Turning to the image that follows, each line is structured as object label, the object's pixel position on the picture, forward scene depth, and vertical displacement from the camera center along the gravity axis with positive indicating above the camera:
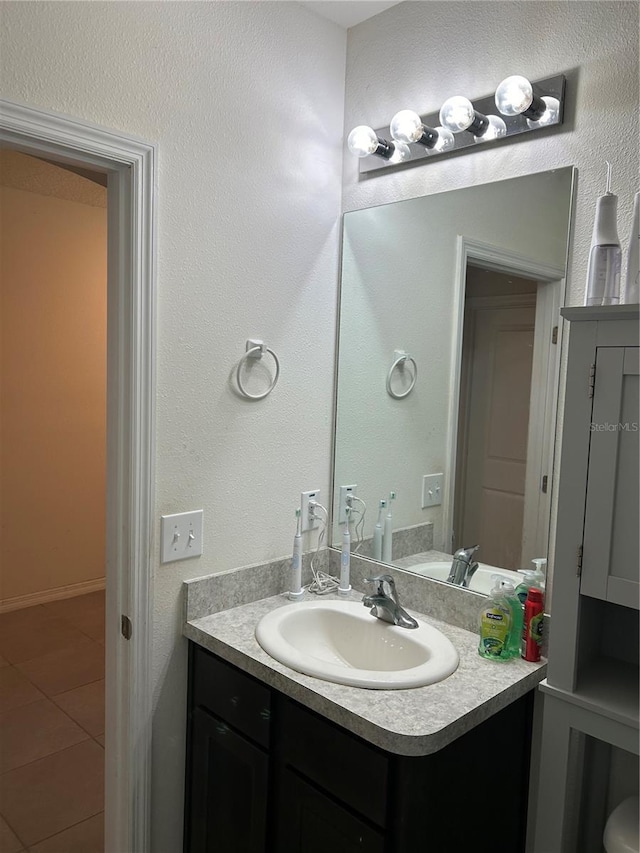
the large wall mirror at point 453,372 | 1.63 +0.01
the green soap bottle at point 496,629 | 1.55 -0.58
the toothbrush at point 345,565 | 1.95 -0.56
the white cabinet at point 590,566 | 1.24 -0.36
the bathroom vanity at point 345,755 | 1.30 -0.83
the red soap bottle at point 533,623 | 1.54 -0.57
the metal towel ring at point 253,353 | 1.81 +0.05
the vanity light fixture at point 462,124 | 1.54 +0.63
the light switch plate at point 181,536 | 1.68 -0.43
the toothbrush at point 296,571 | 1.90 -0.57
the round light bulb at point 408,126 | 1.76 +0.65
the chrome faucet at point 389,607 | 1.70 -0.60
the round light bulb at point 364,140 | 1.85 +0.64
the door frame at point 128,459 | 1.56 -0.23
